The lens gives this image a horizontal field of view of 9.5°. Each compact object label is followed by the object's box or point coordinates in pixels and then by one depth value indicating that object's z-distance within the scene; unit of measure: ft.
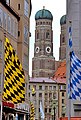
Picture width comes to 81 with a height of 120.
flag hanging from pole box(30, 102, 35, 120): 205.40
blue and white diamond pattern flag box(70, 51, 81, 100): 66.69
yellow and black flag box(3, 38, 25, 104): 63.87
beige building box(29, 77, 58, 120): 550.36
